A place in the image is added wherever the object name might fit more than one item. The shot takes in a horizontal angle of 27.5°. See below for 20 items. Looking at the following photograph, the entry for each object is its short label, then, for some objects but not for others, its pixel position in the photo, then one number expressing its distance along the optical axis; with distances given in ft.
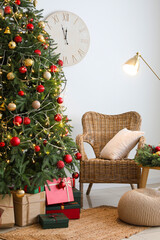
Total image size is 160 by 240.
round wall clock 11.68
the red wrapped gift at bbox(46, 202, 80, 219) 8.35
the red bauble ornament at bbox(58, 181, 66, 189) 8.42
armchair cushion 10.37
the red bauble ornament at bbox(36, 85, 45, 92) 7.79
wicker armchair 9.56
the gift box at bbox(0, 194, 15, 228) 7.64
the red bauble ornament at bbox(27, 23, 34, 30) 8.24
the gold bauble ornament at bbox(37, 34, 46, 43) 8.30
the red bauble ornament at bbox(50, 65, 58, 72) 8.44
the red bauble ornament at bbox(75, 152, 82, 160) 9.34
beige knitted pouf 7.56
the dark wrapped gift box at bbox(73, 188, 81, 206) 8.83
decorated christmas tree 7.73
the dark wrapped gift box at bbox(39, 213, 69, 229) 7.63
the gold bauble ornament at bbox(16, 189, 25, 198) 7.66
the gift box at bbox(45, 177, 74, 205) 8.32
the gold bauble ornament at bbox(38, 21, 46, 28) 8.59
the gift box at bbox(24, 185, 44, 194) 8.04
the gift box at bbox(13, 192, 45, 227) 7.85
